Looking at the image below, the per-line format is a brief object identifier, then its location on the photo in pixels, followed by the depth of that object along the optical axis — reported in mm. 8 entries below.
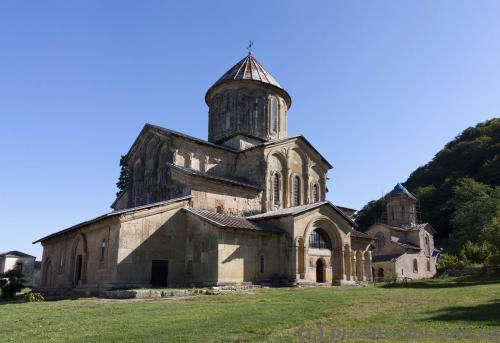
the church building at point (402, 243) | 45125
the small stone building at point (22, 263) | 52688
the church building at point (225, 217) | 20406
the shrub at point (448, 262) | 44194
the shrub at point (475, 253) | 41625
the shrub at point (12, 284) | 23708
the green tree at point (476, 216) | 36750
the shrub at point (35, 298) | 18609
